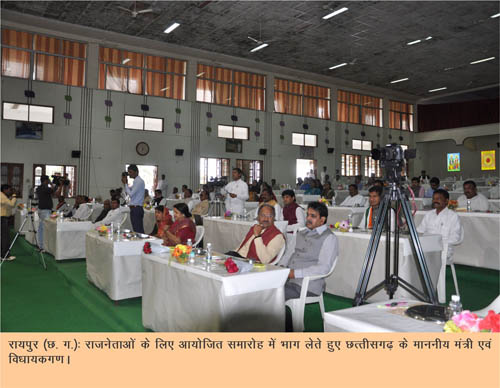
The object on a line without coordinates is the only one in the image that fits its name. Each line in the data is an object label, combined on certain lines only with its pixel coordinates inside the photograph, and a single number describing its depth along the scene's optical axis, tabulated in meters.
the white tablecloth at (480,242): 5.39
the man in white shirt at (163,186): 12.70
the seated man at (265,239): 3.39
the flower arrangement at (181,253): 2.88
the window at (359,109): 17.91
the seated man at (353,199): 7.83
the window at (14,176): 11.16
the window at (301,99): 16.03
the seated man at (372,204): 4.55
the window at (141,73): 12.58
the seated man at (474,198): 6.11
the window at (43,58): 11.21
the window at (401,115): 19.75
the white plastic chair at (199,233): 4.75
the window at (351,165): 17.83
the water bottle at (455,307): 1.60
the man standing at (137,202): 6.11
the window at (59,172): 11.57
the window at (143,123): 12.96
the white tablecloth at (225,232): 5.61
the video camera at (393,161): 2.85
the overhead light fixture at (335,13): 10.04
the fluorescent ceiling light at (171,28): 11.12
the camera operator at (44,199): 7.04
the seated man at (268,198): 6.19
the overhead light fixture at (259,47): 12.50
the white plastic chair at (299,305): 2.80
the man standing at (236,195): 6.95
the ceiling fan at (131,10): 9.12
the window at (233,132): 14.69
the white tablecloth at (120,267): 4.03
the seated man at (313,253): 2.91
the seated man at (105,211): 7.63
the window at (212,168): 14.30
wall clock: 13.07
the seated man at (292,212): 5.73
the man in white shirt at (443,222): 4.50
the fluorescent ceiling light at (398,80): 16.86
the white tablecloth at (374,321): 1.59
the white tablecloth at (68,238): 6.38
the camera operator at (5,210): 5.91
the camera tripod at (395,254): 2.74
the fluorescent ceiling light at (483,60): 14.13
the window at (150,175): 13.24
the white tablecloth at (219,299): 2.34
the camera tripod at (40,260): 5.90
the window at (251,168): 15.02
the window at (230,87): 14.35
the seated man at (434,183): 8.11
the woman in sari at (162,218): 4.81
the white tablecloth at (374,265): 3.55
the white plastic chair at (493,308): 2.09
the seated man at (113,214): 6.98
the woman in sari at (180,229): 4.18
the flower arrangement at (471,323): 1.39
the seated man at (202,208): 8.34
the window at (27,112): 11.07
